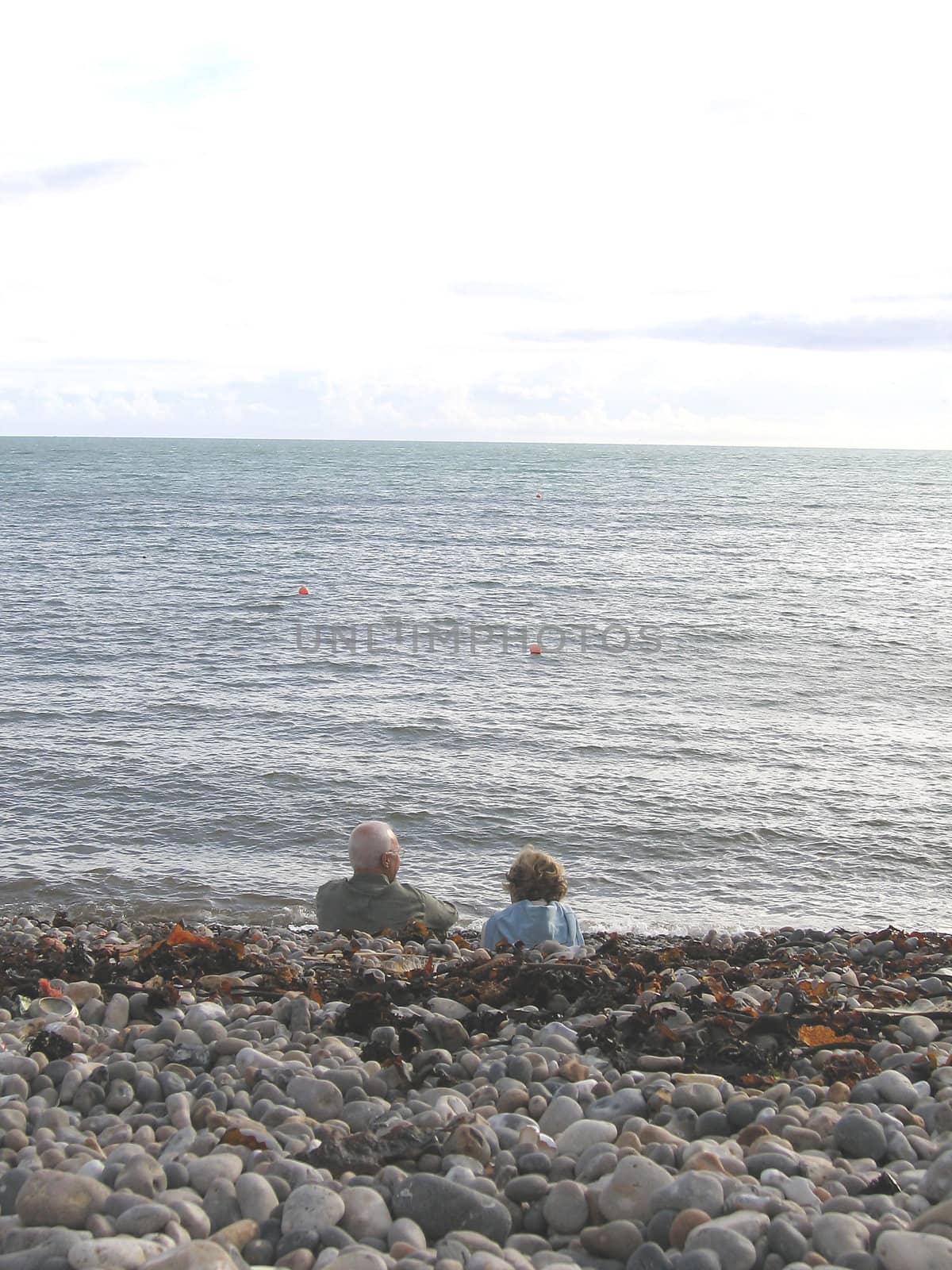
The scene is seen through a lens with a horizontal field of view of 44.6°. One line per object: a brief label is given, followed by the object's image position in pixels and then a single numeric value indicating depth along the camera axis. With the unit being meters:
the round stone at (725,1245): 2.97
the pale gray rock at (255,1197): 3.25
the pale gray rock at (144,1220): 3.08
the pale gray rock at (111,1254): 2.87
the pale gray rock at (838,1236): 3.03
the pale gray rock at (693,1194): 3.21
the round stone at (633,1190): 3.27
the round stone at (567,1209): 3.30
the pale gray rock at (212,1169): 3.41
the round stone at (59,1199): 3.15
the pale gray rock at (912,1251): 2.94
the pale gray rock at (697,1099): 4.06
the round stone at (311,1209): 3.19
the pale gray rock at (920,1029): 4.82
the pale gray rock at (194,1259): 2.80
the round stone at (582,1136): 3.71
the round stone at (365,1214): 3.21
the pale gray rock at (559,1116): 3.91
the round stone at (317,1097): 4.02
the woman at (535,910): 6.45
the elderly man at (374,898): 7.35
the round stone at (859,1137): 3.72
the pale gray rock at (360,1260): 2.94
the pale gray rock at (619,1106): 3.97
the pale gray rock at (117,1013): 4.80
